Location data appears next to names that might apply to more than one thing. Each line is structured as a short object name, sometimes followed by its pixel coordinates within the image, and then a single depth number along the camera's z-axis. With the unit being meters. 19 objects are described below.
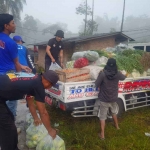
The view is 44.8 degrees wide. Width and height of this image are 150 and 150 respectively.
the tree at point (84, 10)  33.50
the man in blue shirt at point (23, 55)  4.30
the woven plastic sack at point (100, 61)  4.80
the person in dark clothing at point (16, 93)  2.40
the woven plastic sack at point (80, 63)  4.55
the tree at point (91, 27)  32.12
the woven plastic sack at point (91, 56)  4.76
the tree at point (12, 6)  28.10
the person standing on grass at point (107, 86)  3.79
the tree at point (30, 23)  69.62
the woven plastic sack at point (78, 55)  5.16
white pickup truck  3.80
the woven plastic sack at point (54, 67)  4.86
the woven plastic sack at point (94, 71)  4.09
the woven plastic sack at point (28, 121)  3.79
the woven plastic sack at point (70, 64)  5.01
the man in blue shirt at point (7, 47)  3.03
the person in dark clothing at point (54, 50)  5.69
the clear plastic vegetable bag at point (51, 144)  2.81
